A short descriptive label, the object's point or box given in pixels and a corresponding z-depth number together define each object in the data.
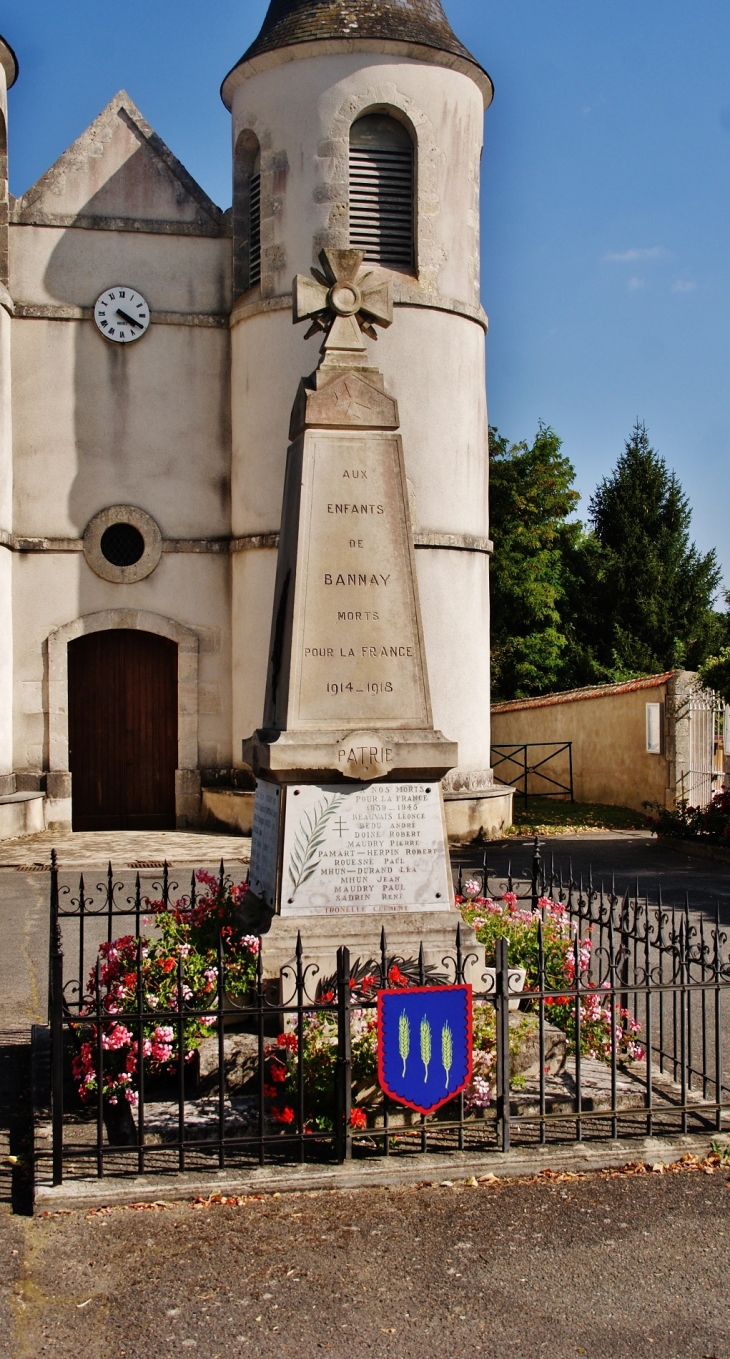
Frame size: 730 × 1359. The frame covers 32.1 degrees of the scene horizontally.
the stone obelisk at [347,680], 5.89
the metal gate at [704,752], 17.80
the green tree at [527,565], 30.95
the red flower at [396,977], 5.26
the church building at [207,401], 15.60
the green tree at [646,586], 33.09
